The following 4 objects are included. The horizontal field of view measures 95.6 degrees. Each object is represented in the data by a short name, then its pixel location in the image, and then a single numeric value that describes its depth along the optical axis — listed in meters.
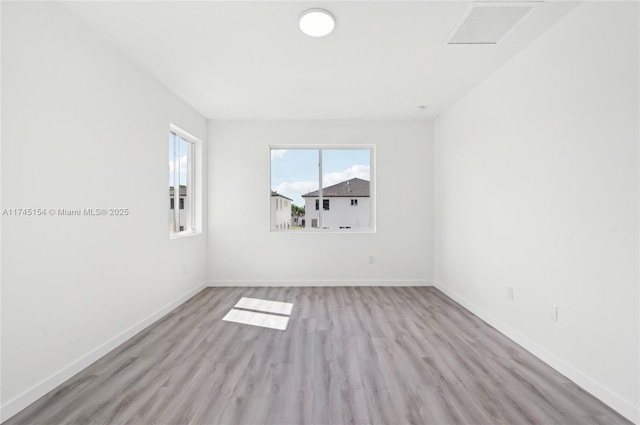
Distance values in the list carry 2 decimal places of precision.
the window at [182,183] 3.79
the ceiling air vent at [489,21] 2.01
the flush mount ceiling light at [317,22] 2.10
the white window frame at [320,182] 4.70
